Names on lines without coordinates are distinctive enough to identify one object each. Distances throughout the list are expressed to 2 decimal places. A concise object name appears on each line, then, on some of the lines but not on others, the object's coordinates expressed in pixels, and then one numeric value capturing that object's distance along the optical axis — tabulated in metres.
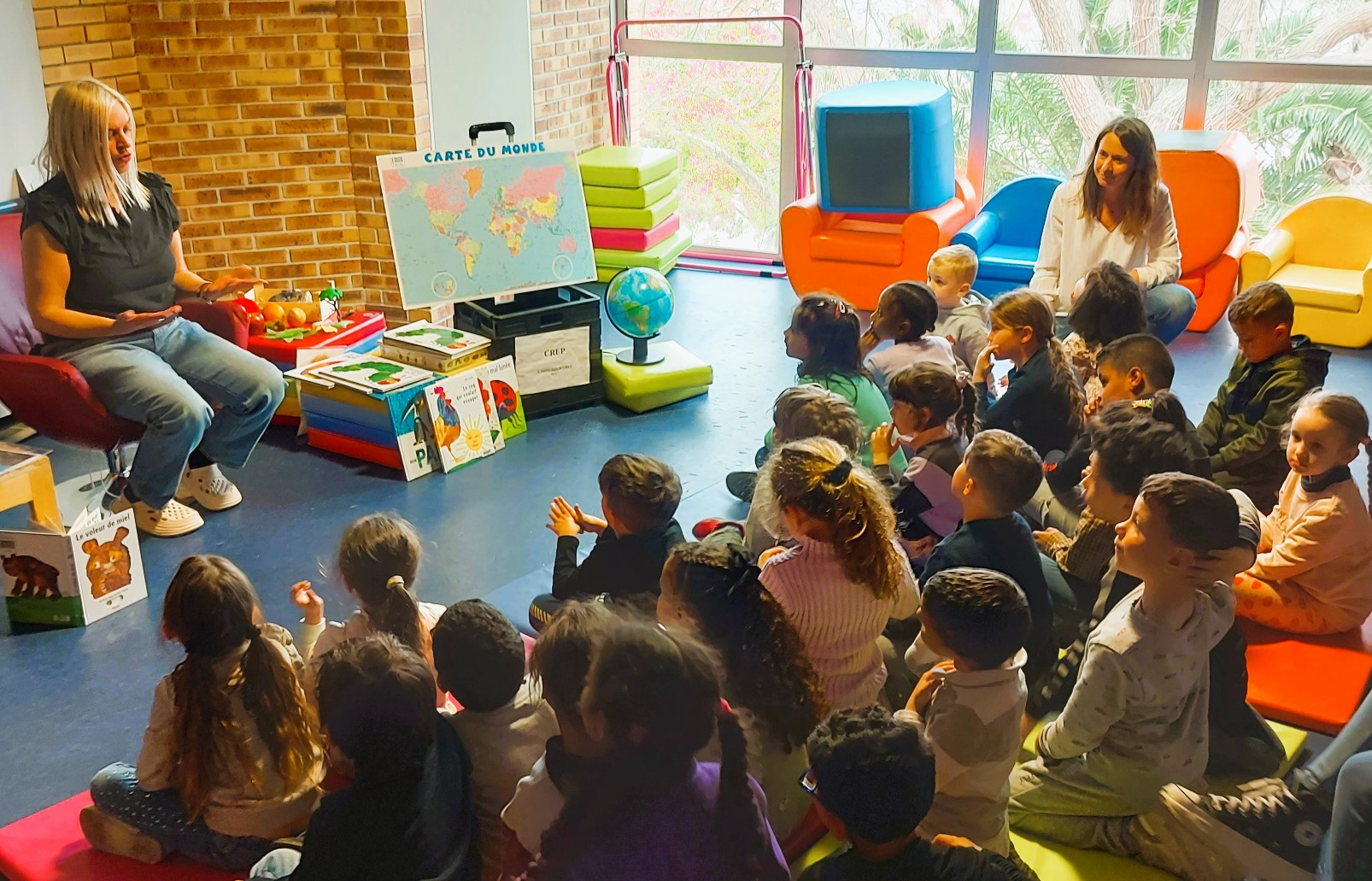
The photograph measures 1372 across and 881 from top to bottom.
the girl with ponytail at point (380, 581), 2.46
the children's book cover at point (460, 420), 4.57
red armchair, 3.82
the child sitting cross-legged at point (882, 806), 1.77
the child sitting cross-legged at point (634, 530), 2.79
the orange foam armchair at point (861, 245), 6.20
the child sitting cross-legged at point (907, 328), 3.97
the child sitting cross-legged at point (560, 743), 1.93
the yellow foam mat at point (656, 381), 5.12
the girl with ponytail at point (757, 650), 2.28
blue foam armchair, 6.09
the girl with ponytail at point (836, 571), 2.45
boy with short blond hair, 4.48
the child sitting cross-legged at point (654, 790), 1.82
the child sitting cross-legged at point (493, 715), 2.11
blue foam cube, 6.16
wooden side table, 3.48
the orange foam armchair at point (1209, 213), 5.75
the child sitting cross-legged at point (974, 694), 2.09
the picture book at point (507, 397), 4.81
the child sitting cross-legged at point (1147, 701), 2.22
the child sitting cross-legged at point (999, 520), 2.61
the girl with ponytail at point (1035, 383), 3.69
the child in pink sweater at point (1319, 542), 2.89
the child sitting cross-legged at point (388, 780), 1.91
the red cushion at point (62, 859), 2.41
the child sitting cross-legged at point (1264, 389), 3.50
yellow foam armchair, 5.66
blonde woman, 3.83
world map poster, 4.89
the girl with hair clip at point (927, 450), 3.22
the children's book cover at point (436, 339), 4.69
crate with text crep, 4.94
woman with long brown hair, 4.79
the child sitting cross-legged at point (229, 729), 2.21
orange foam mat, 2.76
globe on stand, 5.12
